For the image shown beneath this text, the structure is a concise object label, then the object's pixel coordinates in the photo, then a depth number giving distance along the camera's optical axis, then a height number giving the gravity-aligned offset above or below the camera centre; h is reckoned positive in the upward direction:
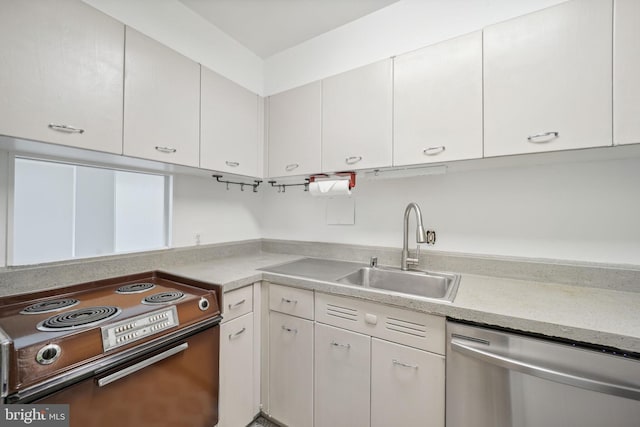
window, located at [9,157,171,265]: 1.22 +0.00
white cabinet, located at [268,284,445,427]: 1.08 -0.73
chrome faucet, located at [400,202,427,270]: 1.59 -0.22
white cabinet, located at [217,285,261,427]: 1.34 -0.82
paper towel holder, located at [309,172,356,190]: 1.65 +0.25
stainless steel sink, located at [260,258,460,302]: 1.49 -0.38
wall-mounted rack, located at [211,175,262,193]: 1.96 +0.25
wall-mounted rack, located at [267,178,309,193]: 2.22 +0.25
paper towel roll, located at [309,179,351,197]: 1.64 +0.17
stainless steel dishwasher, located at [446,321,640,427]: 0.78 -0.58
